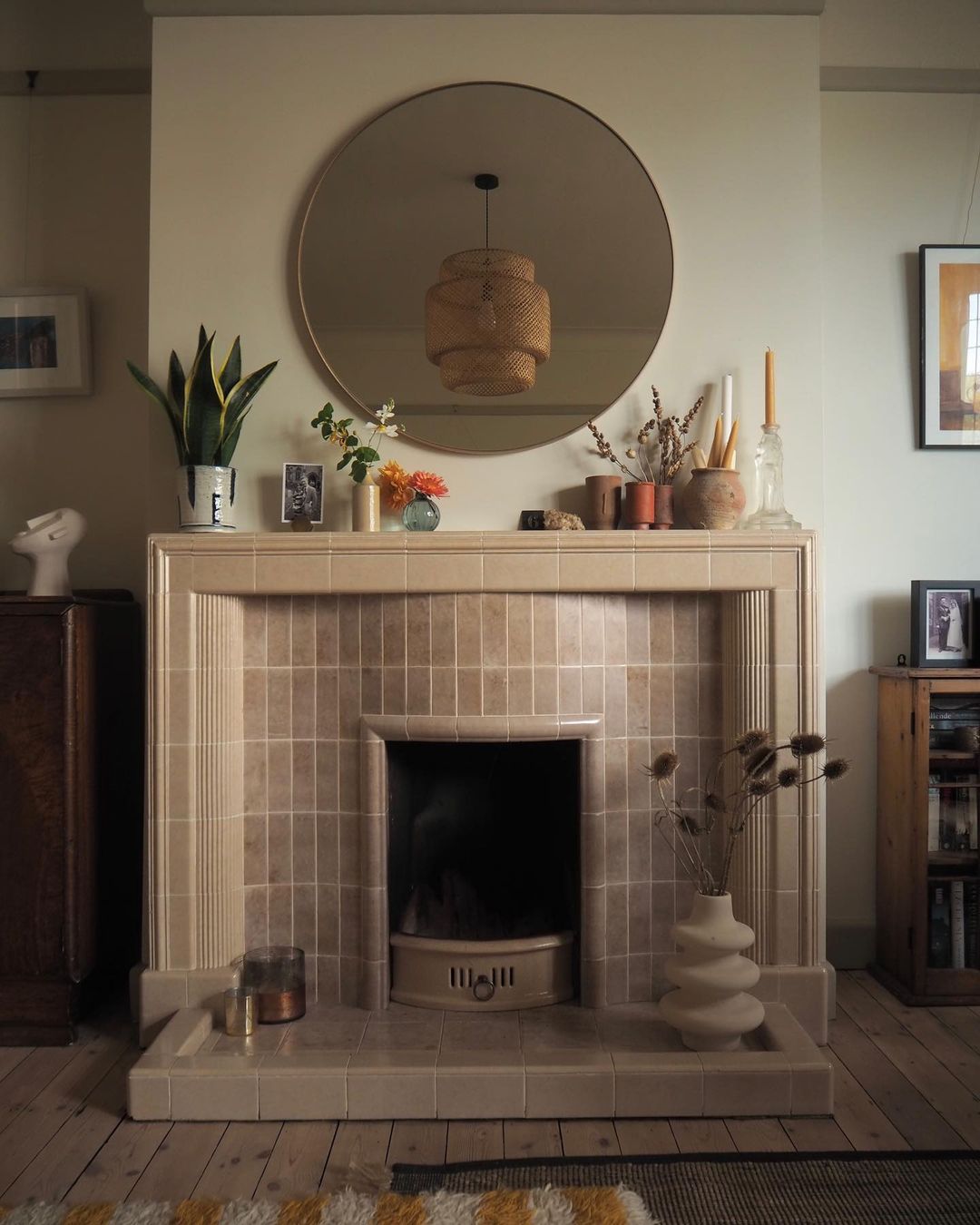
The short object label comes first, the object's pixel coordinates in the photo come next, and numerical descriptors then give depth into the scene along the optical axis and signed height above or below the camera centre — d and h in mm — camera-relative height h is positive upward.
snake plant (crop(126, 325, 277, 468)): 2348 +533
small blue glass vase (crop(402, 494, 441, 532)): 2385 +259
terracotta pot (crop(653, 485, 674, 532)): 2436 +281
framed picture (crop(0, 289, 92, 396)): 2891 +833
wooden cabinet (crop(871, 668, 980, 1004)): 2566 -591
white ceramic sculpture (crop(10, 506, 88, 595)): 2488 +199
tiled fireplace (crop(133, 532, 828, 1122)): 2334 -217
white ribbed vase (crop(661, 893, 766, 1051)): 2102 -786
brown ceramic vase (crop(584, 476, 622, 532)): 2422 +293
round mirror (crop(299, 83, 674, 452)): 2463 +877
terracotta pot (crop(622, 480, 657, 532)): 2398 +288
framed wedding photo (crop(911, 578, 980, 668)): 2697 -15
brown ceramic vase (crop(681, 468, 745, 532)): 2385 +297
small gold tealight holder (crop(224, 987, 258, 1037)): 2205 -890
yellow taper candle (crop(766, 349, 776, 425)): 2408 +564
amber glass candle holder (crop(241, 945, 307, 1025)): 2293 -861
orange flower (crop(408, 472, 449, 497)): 2381 +335
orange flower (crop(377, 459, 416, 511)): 2420 +341
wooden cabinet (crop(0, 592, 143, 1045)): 2359 -484
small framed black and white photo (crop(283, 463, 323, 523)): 2426 +322
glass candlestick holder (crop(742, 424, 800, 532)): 2387 +322
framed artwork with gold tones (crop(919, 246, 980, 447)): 2852 +791
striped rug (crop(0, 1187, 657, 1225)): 1634 -1004
